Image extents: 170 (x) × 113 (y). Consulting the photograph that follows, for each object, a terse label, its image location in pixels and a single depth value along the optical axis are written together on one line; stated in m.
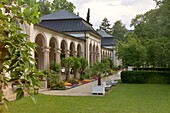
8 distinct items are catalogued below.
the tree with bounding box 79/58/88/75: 29.82
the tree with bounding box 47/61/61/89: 21.17
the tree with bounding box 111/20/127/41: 100.56
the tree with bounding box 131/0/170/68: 21.25
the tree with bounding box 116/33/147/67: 29.35
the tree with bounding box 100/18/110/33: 107.40
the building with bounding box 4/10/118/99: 23.30
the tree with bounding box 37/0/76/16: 56.03
